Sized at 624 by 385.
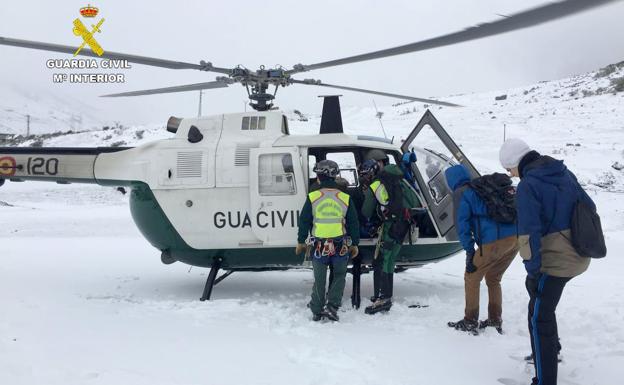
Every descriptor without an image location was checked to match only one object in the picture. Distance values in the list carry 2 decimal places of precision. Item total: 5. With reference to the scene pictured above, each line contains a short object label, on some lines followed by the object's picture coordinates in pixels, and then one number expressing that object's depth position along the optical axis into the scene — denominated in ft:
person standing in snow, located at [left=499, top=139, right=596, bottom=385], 10.71
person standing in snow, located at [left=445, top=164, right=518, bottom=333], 15.19
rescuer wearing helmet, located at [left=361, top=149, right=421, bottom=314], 17.92
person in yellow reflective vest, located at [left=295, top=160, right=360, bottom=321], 17.17
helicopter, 19.79
